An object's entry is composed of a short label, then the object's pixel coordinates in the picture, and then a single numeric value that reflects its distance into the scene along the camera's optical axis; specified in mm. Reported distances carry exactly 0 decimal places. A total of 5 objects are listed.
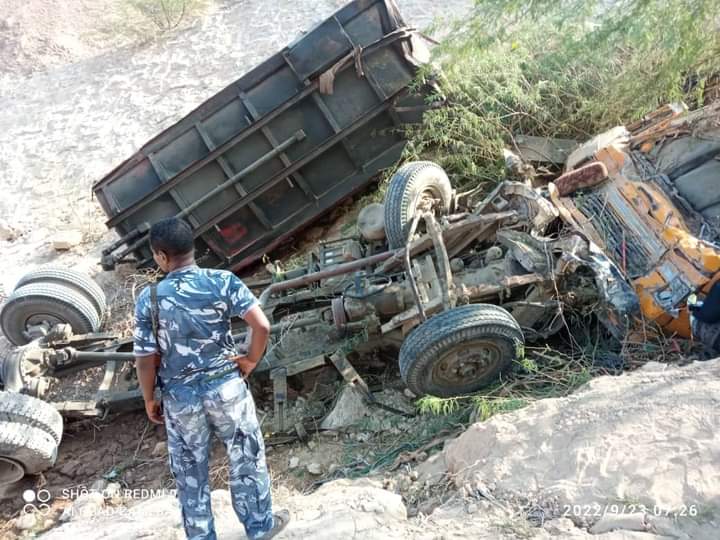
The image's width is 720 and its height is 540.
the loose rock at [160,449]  5096
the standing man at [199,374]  2734
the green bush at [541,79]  5188
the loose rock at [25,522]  4508
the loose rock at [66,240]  8180
